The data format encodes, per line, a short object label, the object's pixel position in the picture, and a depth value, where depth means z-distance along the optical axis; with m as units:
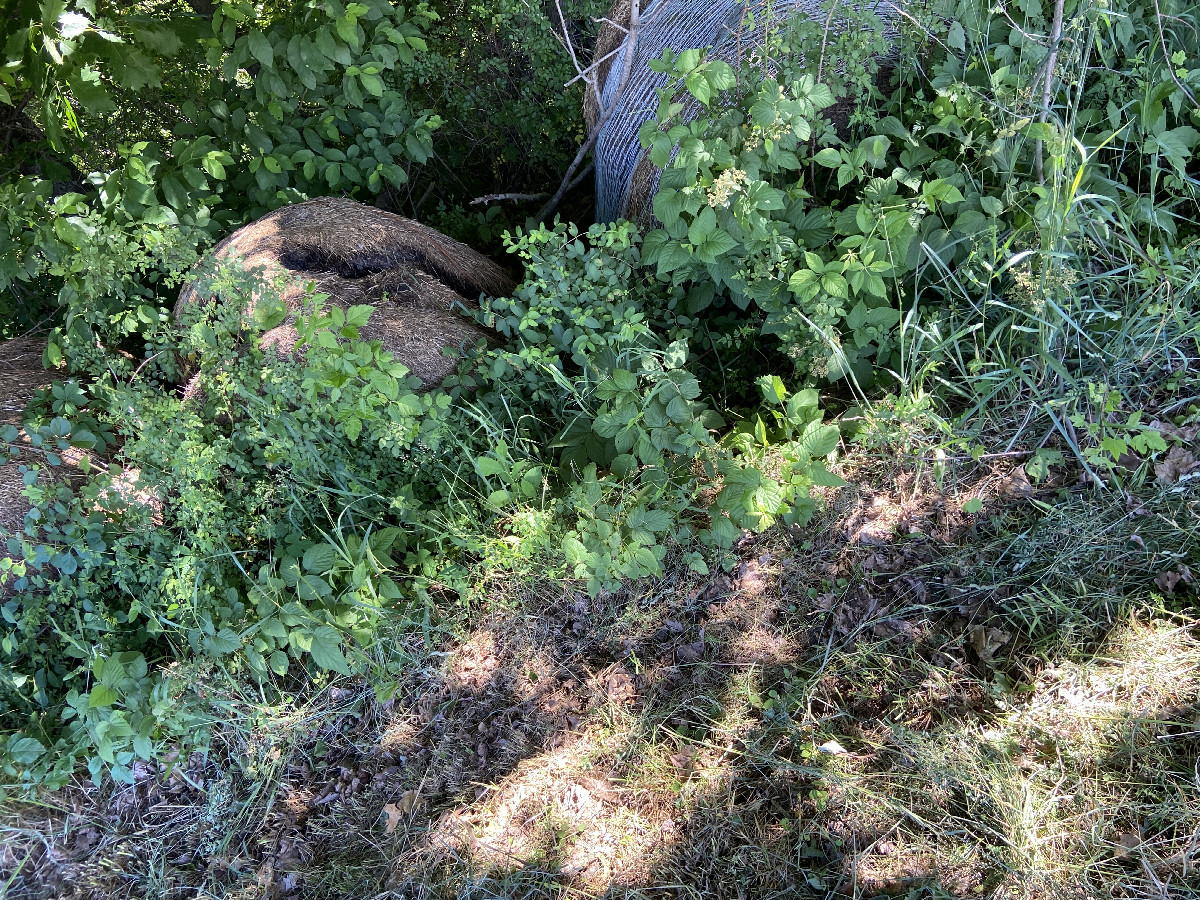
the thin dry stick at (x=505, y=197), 3.88
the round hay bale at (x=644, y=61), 3.16
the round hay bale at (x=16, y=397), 2.91
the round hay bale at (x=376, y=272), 3.11
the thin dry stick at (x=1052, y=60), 2.45
